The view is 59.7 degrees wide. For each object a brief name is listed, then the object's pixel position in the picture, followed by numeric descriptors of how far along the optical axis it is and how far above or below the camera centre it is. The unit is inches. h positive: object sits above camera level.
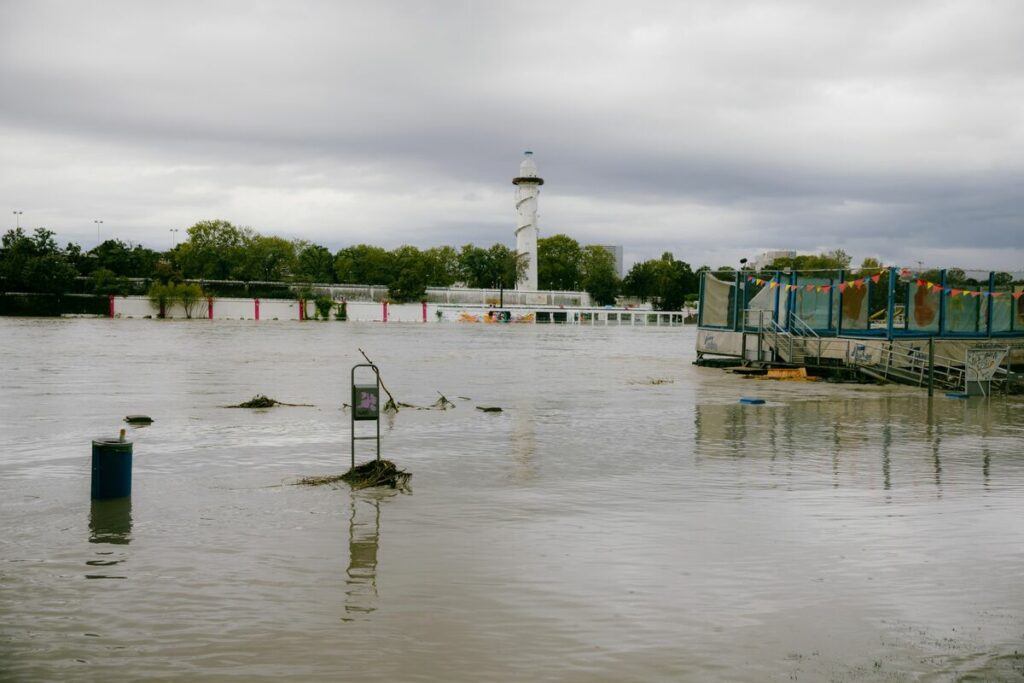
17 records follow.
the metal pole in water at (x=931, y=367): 1088.8 -61.6
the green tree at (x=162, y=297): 5211.6 +34.6
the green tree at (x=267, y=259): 5753.4 +300.4
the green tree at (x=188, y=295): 5216.5 +47.7
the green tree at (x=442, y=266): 6569.9 +331.2
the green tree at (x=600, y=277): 7244.1 +275.2
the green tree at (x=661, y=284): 7386.8 +231.8
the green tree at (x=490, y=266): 6806.1 +331.3
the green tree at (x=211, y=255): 5713.6 +315.3
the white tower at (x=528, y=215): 6889.8 +747.5
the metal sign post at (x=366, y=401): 450.0 -48.4
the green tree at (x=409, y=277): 6220.5 +212.2
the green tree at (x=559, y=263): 7391.7 +393.7
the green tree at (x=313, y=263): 6230.3 +306.6
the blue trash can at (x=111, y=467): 418.9 -78.2
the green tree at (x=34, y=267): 4886.8 +186.0
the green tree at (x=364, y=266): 6422.2 +298.1
